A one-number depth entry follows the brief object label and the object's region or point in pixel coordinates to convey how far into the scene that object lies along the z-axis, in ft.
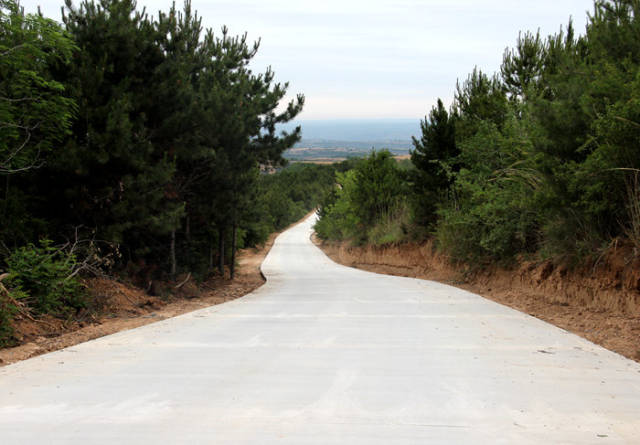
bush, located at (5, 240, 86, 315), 30.40
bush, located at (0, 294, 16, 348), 25.03
